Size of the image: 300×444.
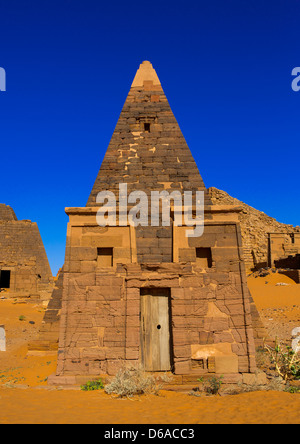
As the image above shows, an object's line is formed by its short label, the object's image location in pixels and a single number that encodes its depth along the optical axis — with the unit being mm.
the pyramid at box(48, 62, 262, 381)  7613
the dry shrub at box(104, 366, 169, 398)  6344
